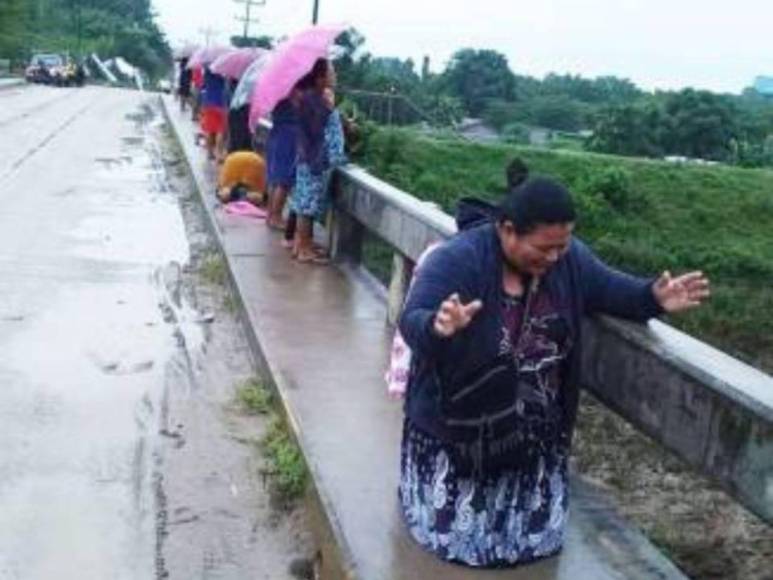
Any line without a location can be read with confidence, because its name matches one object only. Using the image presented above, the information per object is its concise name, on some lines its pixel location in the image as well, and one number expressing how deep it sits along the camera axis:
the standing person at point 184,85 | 31.27
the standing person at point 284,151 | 9.95
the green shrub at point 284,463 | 4.98
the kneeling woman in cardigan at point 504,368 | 3.55
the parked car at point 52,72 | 63.94
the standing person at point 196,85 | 23.03
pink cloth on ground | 12.07
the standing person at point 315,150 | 9.02
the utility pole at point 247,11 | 76.56
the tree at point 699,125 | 52.41
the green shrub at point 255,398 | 6.24
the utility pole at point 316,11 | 36.42
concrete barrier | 3.35
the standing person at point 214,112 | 17.33
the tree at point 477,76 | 76.31
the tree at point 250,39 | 58.20
